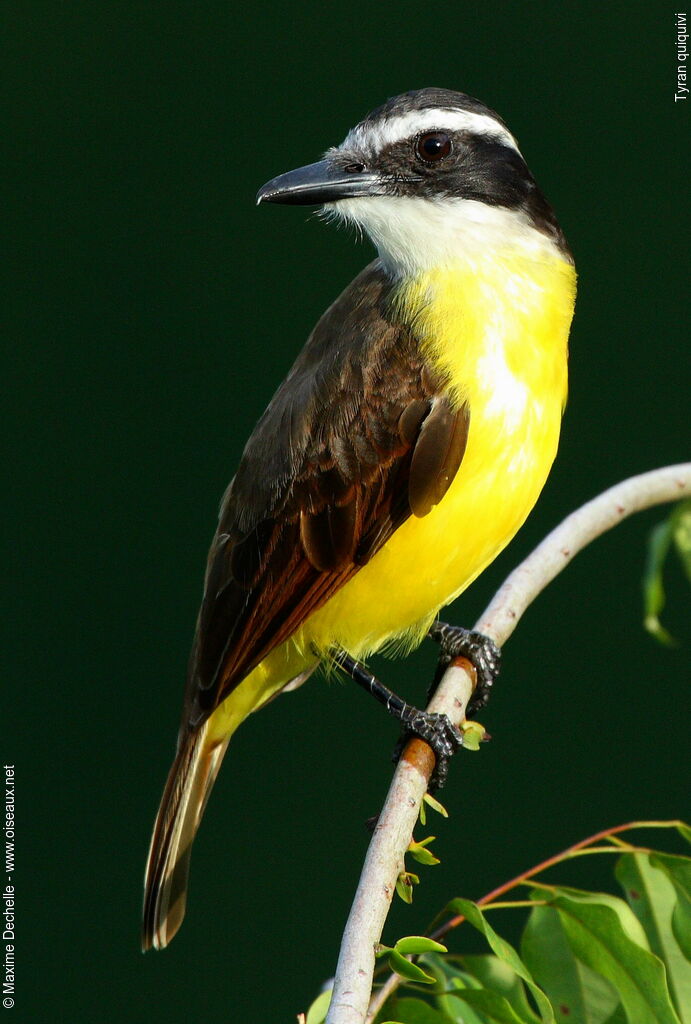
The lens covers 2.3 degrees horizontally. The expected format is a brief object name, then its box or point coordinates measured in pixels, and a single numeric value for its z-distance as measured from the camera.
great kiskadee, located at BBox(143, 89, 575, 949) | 3.52
